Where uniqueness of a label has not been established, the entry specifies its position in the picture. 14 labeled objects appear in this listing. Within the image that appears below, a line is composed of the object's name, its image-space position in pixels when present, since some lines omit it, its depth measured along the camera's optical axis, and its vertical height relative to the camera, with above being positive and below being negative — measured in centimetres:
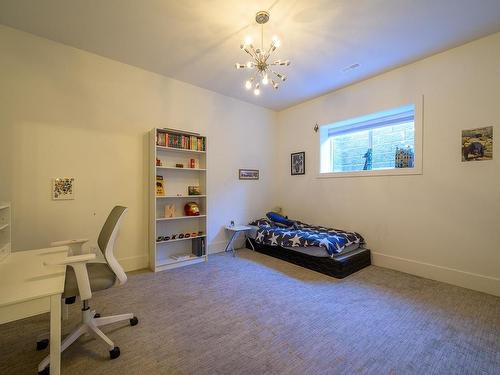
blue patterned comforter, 305 -77
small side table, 385 -88
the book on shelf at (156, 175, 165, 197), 317 +0
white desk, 104 -53
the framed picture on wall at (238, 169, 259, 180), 435 +24
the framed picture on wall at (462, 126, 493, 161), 246 +48
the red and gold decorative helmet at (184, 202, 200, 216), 347 -37
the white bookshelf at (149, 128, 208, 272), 311 -25
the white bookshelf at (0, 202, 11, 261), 178 -33
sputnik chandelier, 198 +130
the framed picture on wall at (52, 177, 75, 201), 260 -2
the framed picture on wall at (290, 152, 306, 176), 442 +47
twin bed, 295 -91
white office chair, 143 -67
